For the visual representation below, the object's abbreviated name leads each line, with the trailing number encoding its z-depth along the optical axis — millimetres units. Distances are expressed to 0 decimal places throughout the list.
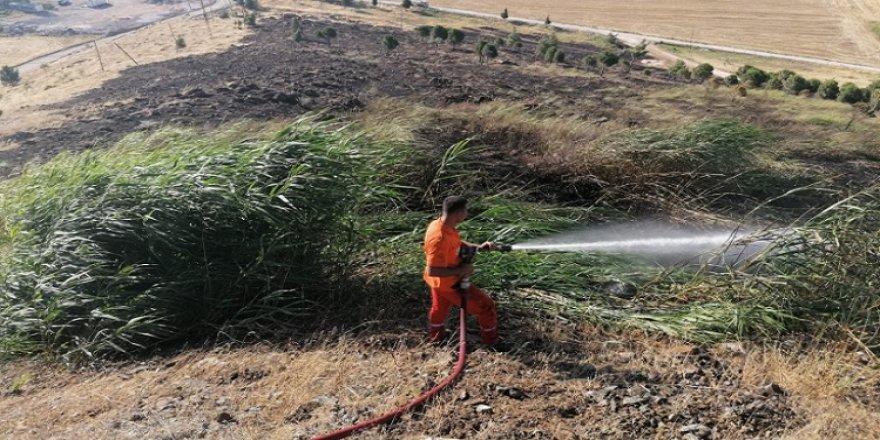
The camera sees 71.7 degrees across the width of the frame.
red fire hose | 3414
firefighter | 4105
